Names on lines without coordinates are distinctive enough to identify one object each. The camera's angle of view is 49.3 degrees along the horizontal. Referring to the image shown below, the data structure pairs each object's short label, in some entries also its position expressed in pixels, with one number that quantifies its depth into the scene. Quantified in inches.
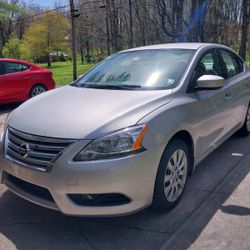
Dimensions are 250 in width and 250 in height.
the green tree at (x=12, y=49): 1396.9
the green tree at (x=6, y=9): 1143.3
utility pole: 551.3
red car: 259.7
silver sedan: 80.5
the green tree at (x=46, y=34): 1592.3
